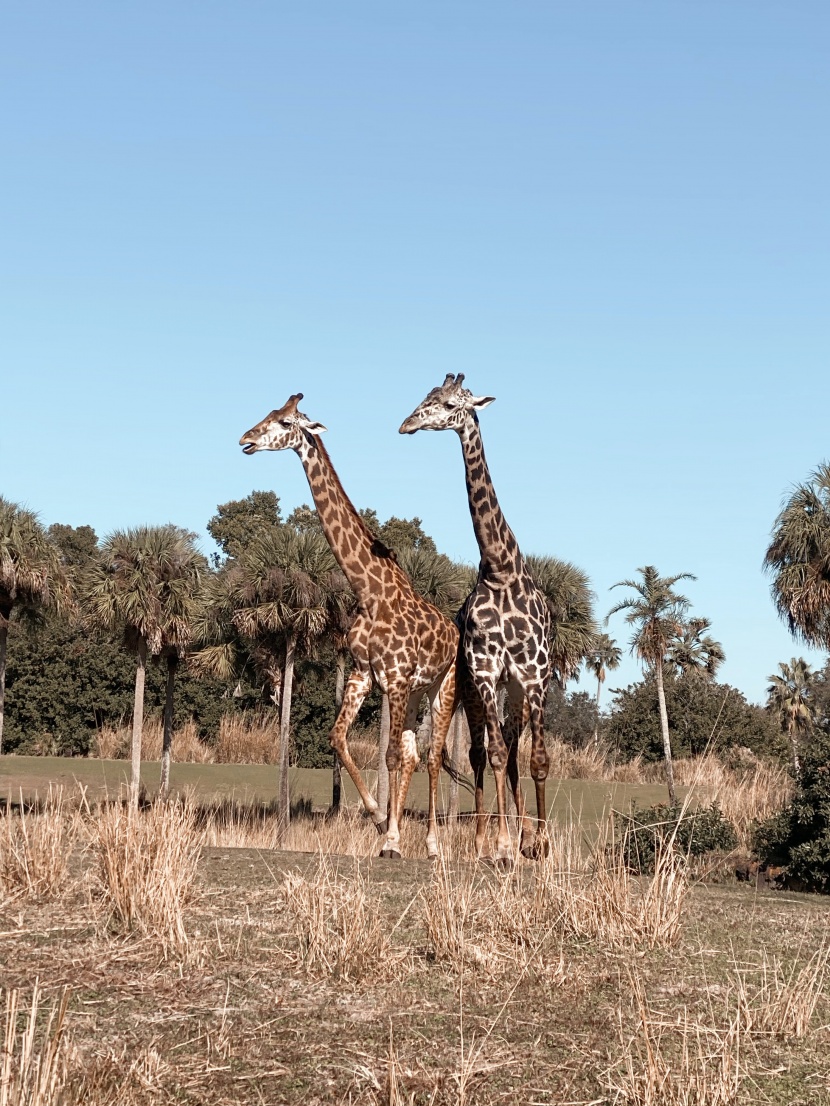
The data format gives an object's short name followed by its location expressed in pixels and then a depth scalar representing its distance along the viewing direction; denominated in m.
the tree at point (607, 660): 61.19
